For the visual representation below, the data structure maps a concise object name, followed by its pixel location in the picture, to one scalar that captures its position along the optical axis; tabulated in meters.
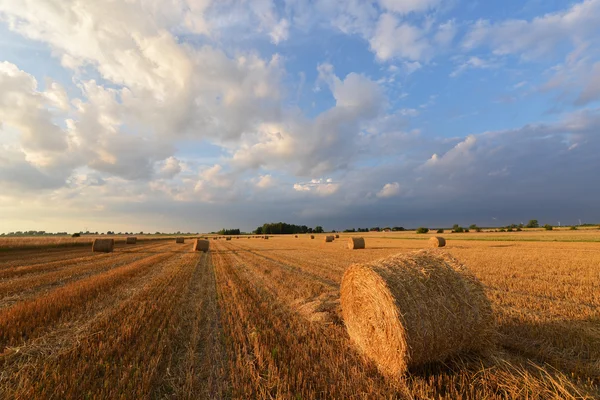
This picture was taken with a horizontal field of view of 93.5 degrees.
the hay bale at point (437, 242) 31.28
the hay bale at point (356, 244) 28.90
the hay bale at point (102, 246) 27.11
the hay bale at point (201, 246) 28.27
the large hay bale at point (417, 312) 4.19
